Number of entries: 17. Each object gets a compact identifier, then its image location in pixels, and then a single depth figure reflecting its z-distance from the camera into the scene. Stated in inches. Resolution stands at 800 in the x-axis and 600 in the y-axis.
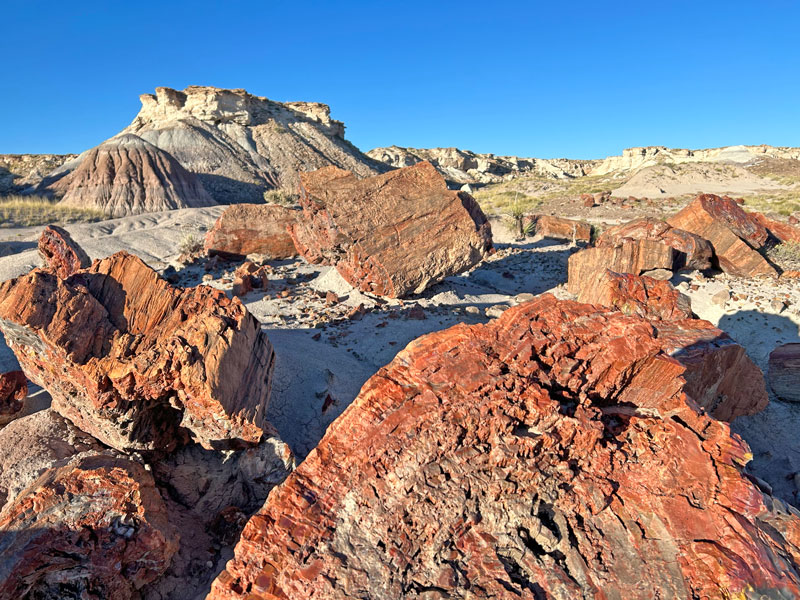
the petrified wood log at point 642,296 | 197.6
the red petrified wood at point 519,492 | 78.3
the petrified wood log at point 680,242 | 333.4
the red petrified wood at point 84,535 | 95.8
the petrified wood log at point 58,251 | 304.3
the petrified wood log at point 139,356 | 125.2
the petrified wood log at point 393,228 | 309.1
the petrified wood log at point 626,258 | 309.6
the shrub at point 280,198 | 842.2
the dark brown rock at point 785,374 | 203.9
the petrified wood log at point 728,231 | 331.6
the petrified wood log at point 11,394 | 164.4
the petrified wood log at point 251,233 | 400.8
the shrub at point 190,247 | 426.0
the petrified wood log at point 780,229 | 381.4
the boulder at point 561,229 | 545.0
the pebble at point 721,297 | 284.7
